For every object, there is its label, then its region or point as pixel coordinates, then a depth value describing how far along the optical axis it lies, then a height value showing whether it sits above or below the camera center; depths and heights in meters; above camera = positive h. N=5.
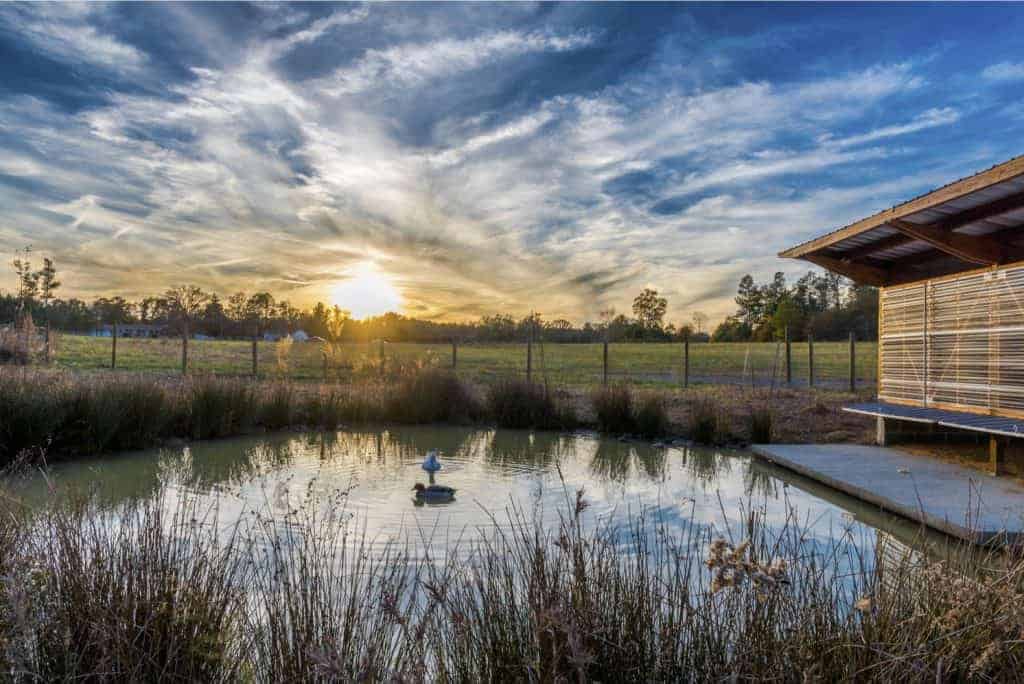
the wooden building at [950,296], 6.39 +0.74
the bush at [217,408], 9.50 -0.87
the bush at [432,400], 11.56 -0.86
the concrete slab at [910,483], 4.66 -1.18
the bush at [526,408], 11.13 -0.96
